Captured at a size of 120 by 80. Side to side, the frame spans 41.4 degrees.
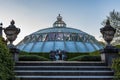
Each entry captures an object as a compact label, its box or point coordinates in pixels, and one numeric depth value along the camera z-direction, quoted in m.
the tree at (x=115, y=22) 12.72
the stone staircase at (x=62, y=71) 5.97
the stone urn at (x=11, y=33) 7.35
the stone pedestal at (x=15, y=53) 7.00
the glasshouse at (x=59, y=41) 19.65
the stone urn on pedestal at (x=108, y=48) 6.97
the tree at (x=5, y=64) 5.10
